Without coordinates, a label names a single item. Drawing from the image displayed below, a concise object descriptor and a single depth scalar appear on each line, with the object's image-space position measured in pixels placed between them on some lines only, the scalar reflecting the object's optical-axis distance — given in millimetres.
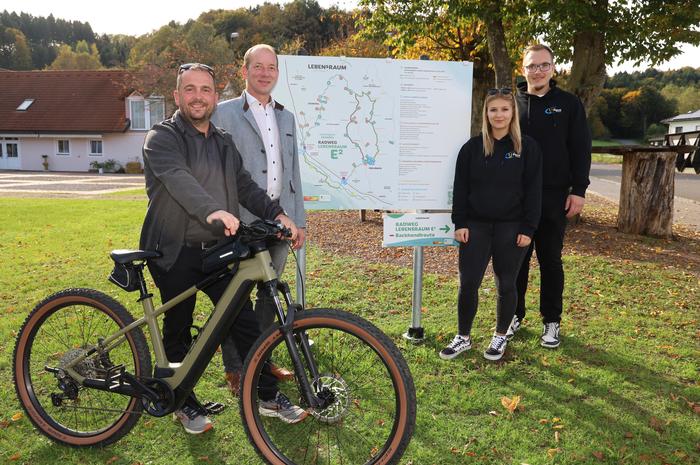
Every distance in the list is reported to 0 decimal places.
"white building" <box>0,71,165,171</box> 36312
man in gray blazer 3521
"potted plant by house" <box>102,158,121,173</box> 34969
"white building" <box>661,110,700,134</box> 60906
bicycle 2559
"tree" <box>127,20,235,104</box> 32406
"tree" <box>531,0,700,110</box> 9398
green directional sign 4586
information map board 4332
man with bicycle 2811
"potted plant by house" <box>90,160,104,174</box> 35034
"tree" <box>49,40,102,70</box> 67562
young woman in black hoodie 3932
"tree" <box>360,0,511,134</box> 12031
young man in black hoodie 4199
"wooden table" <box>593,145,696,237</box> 9414
